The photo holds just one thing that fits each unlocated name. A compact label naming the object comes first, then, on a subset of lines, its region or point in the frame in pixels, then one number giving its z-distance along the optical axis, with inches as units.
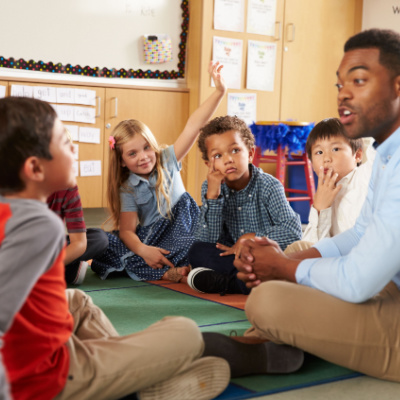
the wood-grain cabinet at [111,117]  161.5
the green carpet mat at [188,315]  51.1
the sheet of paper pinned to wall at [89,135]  160.1
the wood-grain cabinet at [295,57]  172.7
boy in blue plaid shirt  87.0
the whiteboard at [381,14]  189.5
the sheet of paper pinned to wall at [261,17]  179.3
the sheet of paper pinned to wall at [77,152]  159.5
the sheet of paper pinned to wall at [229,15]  173.0
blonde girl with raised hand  99.0
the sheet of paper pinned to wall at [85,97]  158.1
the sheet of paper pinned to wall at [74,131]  158.6
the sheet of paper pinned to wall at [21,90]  151.4
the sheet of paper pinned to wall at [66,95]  155.3
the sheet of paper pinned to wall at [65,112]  155.3
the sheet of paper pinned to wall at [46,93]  153.5
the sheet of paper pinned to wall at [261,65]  181.5
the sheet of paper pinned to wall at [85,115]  158.4
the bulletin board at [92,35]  151.9
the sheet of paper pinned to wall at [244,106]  180.1
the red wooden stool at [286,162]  159.1
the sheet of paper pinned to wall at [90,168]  160.9
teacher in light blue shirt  47.4
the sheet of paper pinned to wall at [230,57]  174.4
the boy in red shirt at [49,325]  36.0
